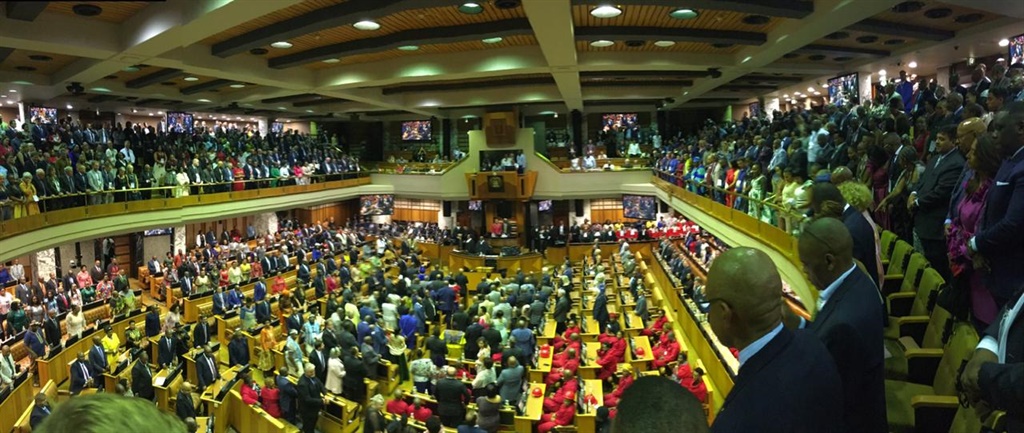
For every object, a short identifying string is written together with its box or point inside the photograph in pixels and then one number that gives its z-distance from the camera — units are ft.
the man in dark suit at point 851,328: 7.93
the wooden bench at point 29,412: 27.99
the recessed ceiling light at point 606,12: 33.04
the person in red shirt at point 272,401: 30.27
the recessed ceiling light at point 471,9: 31.99
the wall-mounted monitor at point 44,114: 63.41
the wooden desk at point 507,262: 69.87
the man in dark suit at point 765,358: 6.14
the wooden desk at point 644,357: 34.17
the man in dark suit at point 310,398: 29.07
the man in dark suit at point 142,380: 31.86
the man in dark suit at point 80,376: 33.37
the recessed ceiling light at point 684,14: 34.83
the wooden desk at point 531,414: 28.32
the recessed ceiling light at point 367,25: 34.85
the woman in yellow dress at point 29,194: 39.96
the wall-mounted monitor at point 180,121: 83.05
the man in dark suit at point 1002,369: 6.41
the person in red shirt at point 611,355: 34.96
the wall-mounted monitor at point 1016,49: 41.16
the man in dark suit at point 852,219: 13.25
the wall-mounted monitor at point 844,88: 55.72
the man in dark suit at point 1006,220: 10.96
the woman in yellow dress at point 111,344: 38.78
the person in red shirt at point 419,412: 28.60
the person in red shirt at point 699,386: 26.94
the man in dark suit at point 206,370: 33.91
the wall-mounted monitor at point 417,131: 106.01
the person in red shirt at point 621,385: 28.40
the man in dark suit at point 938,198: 16.93
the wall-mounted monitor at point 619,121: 96.32
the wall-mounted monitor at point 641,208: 80.64
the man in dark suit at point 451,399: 28.94
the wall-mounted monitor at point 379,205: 93.97
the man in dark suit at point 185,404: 28.45
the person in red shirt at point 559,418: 28.32
